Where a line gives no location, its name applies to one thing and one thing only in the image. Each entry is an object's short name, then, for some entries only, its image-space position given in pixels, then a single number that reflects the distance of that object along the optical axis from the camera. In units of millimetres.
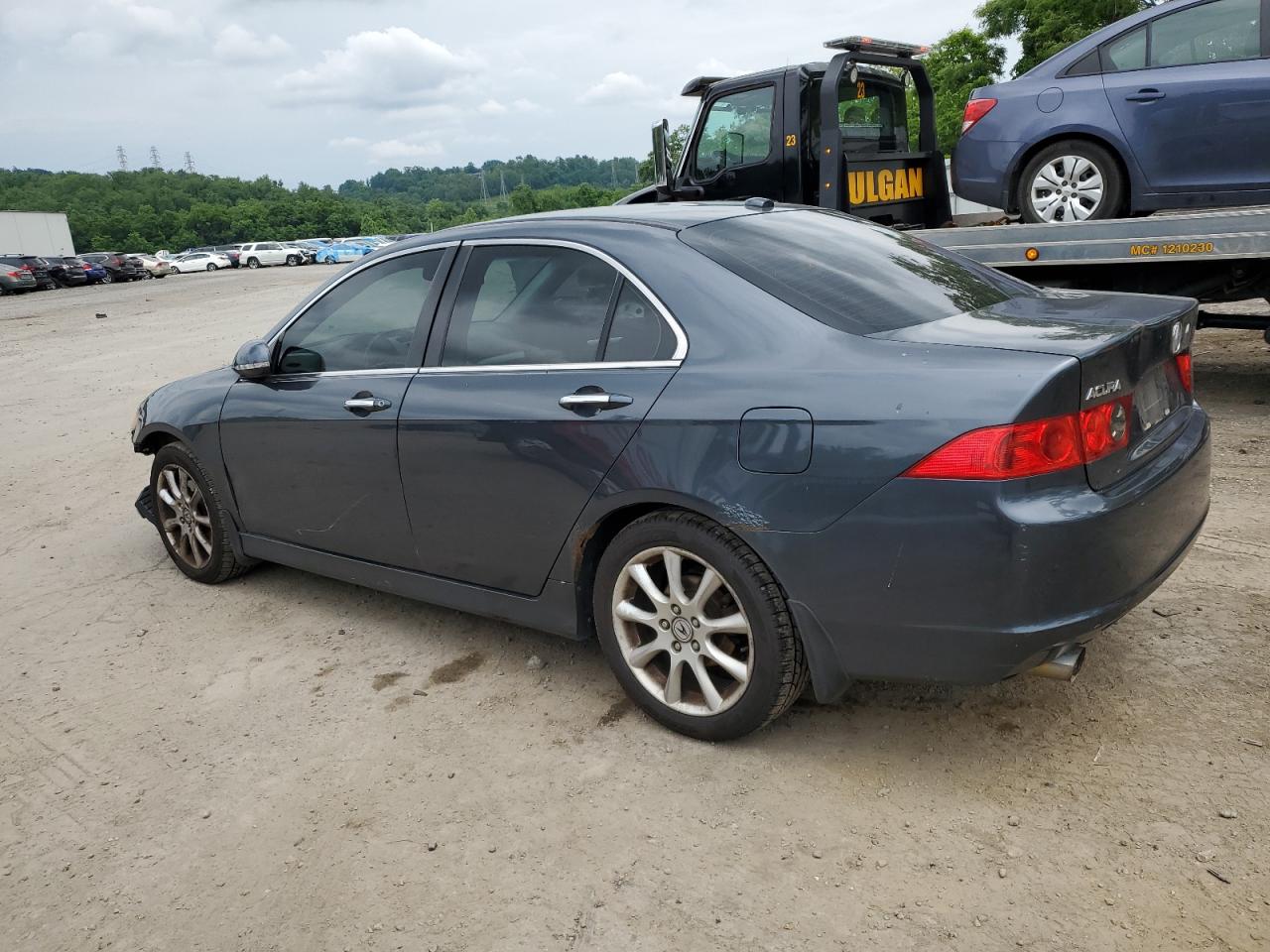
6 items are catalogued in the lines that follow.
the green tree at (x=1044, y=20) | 29938
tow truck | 6324
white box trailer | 61531
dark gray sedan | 2652
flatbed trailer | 6023
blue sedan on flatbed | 6477
